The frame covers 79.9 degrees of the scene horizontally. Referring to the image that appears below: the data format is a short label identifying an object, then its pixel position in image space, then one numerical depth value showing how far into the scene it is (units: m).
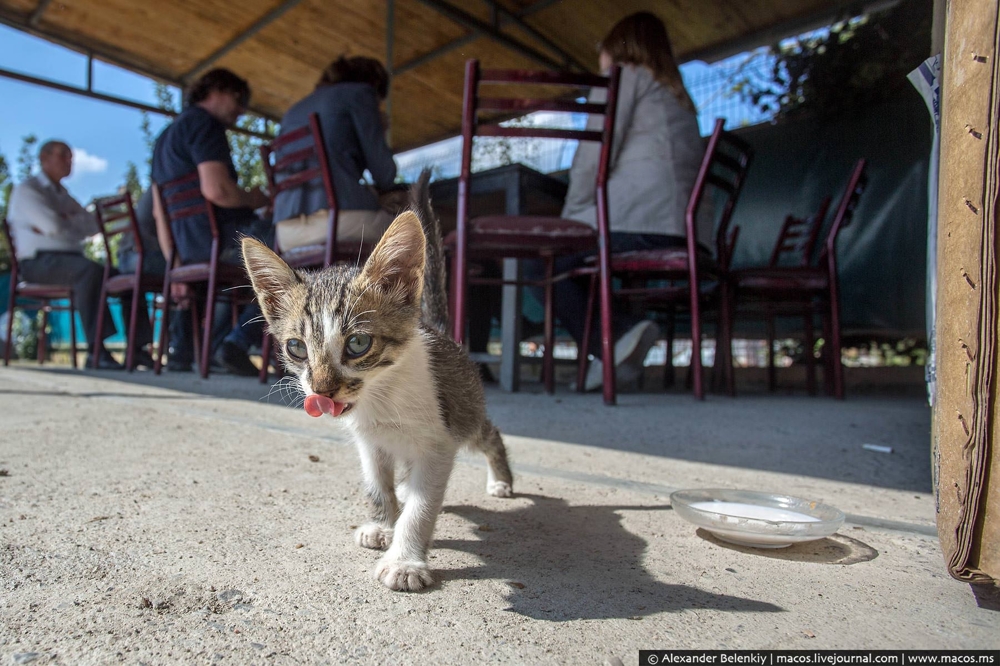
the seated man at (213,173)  4.01
